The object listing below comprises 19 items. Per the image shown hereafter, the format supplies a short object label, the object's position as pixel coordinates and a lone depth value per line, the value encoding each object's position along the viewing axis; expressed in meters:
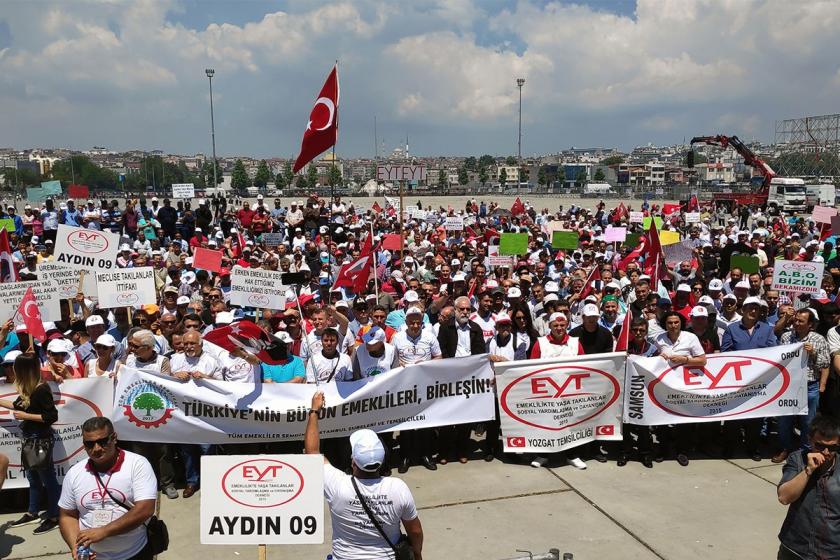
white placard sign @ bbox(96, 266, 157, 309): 9.15
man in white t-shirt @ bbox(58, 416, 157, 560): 3.94
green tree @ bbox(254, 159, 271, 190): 161.98
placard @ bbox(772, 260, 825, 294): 9.98
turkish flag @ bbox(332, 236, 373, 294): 11.26
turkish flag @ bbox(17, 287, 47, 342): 7.67
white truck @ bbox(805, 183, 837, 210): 49.62
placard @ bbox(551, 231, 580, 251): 15.27
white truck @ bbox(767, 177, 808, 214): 45.64
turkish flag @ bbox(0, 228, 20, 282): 10.57
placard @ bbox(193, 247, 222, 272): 11.99
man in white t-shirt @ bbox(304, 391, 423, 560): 3.75
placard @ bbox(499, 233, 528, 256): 14.32
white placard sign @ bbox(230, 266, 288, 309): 9.43
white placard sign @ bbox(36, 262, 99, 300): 9.96
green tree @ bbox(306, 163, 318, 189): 133.45
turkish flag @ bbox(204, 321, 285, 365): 7.25
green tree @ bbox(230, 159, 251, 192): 139.38
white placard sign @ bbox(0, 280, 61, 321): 8.62
